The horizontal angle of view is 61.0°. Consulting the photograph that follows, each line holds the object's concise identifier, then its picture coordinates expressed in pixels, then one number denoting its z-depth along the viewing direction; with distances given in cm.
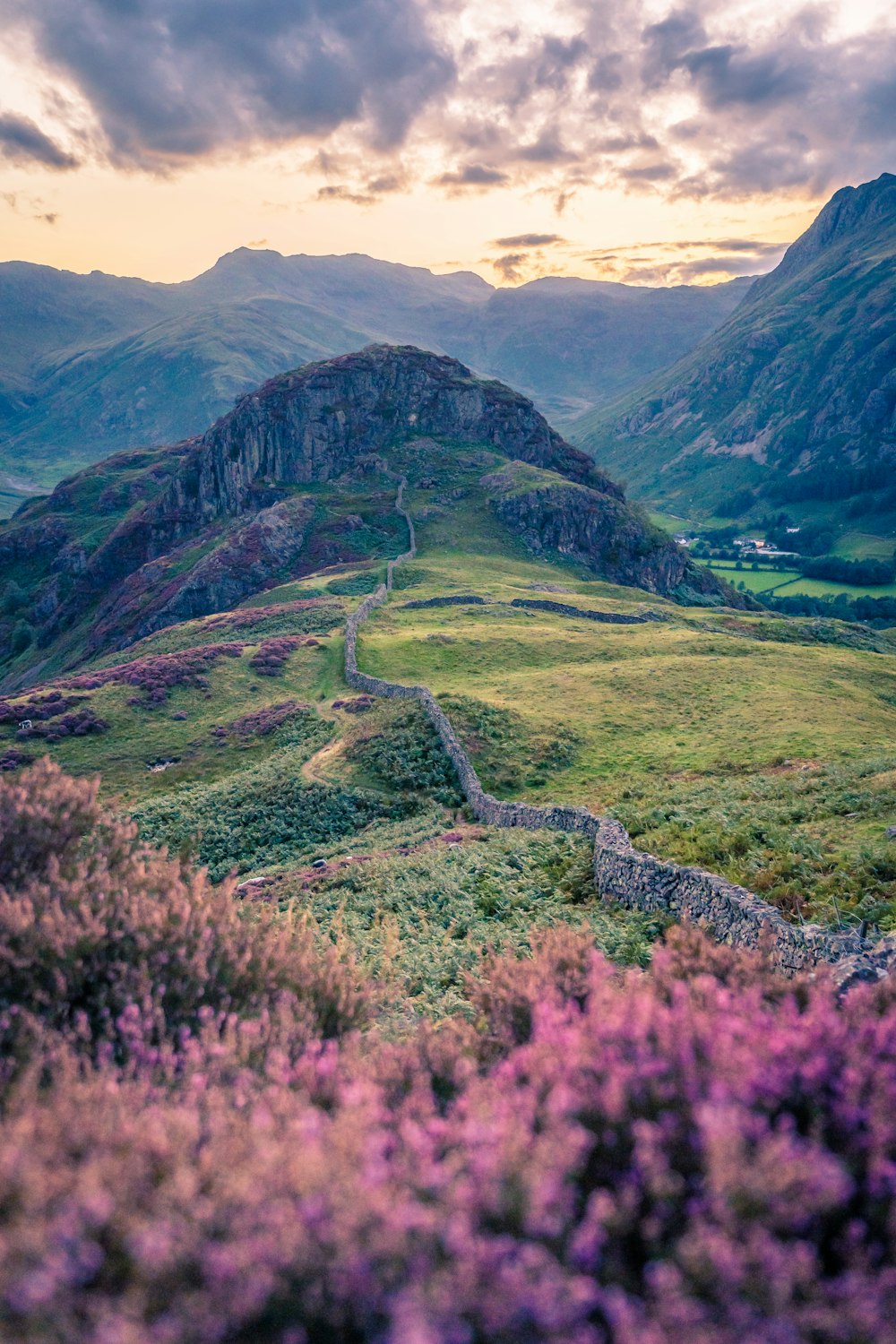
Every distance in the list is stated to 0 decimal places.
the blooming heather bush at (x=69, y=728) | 5362
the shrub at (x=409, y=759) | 4119
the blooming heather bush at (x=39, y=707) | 5603
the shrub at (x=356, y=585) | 9275
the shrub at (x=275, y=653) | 6494
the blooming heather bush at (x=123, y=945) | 999
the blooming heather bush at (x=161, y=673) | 6050
